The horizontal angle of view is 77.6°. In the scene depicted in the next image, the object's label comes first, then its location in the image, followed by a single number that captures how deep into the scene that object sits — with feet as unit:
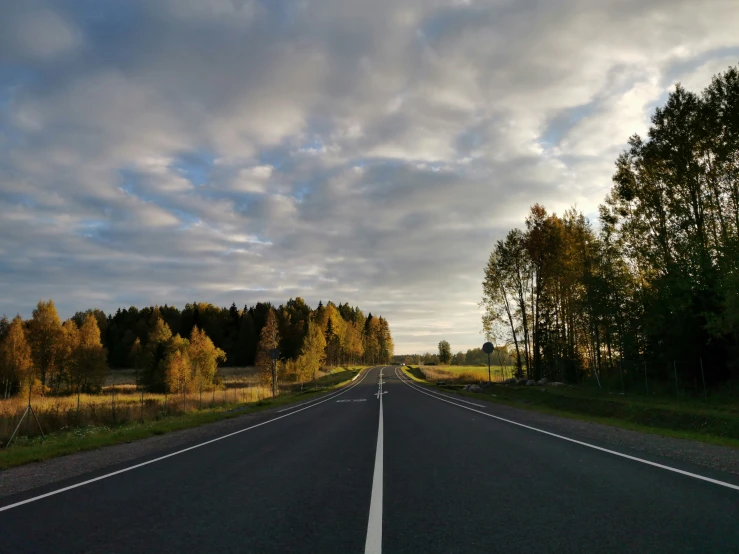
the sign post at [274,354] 123.34
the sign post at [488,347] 132.26
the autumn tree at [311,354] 237.66
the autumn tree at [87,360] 226.58
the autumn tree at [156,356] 245.86
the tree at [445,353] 481.87
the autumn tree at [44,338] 217.15
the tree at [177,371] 209.46
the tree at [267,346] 203.92
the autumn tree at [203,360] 221.46
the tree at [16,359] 194.39
